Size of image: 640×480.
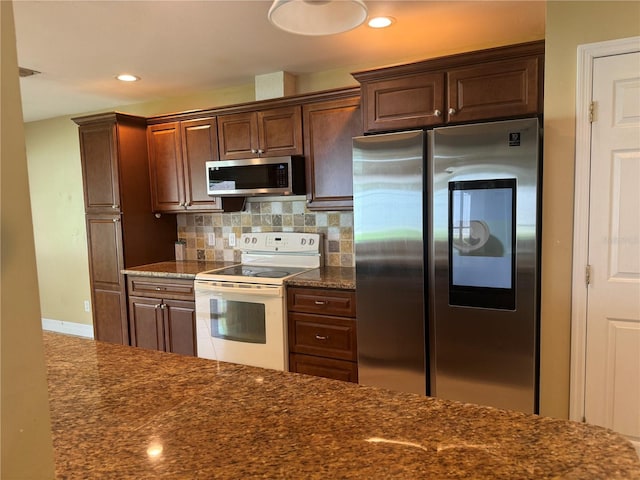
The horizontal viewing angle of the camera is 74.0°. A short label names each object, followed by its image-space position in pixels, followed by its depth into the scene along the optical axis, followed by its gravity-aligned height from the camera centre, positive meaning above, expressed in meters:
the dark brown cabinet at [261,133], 3.18 +0.63
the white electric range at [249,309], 2.91 -0.68
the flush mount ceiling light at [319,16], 1.46 +0.69
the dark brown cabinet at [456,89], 2.22 +0.67
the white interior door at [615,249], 2.06 -0.23
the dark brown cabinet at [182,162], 3.56 +0.47
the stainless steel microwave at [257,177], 3.12 +0.29
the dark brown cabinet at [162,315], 3.34 -0.80
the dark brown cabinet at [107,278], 3.66 -0.52
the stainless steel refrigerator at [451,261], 2.15 -0.29
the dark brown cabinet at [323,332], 2.73 -0.79
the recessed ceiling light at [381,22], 2.43 +1.10
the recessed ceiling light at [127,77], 3.39 +1.14
